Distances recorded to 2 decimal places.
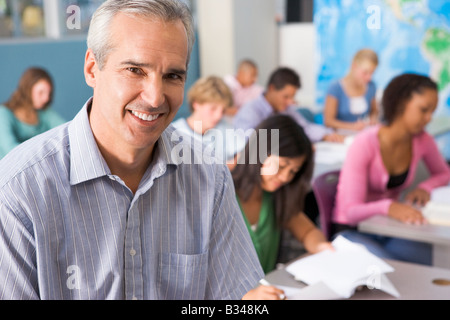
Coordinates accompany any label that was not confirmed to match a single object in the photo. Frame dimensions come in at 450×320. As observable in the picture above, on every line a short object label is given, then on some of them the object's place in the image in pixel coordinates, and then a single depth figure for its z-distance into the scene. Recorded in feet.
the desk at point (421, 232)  7.26
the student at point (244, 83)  20.94
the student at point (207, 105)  10.63
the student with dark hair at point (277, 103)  13.41
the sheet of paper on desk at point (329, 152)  11.67
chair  8.45
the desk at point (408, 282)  5.64
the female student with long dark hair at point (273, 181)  6.95
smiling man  3.14
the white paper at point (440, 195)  8.43
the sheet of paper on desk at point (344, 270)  5.62
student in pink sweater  8.32
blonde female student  16.09
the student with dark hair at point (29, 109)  10.64
